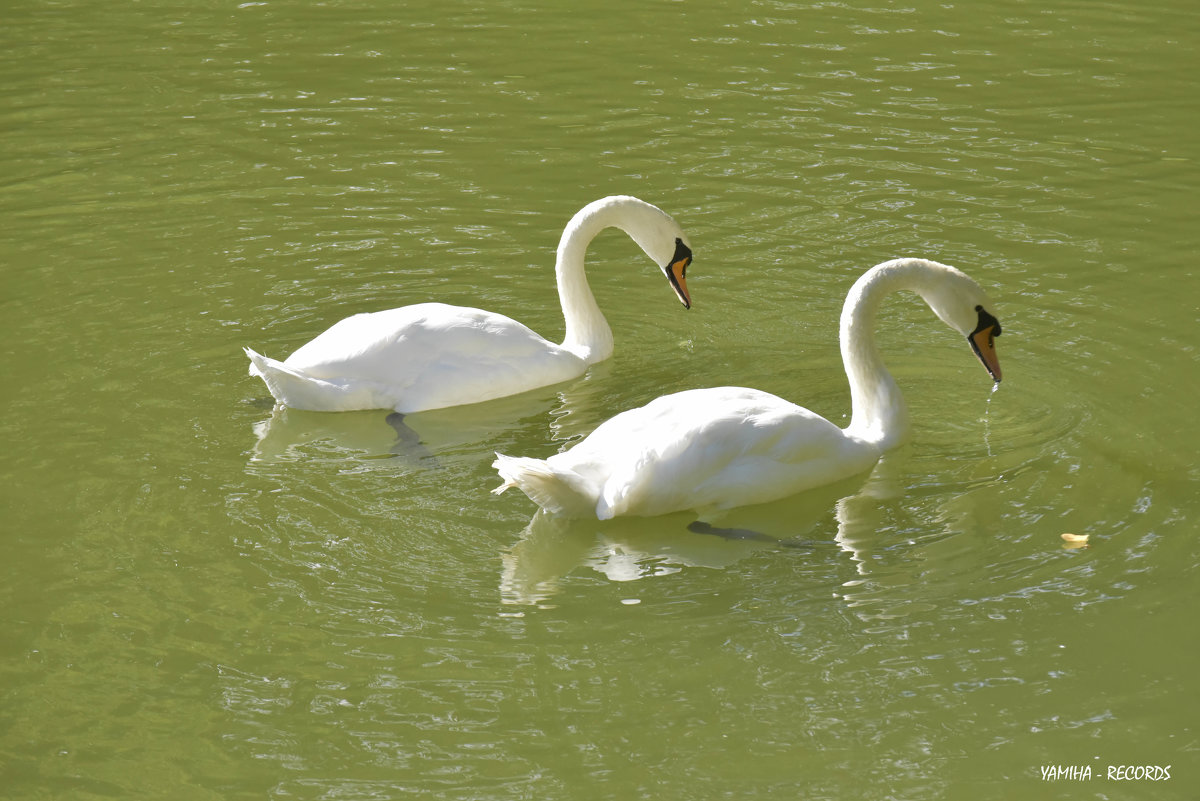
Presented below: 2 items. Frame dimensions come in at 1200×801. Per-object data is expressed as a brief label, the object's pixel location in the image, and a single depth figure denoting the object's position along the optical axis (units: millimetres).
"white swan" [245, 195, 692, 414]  15008
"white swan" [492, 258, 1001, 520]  12203
